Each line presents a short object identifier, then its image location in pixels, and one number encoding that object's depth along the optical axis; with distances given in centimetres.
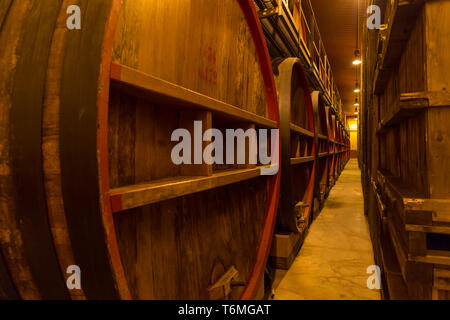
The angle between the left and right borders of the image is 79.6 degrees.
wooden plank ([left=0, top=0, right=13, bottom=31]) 69
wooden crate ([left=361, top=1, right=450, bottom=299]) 106
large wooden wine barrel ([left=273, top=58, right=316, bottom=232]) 223
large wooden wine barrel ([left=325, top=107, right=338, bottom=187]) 621
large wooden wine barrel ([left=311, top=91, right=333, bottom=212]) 465
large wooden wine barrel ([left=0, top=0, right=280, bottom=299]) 61
